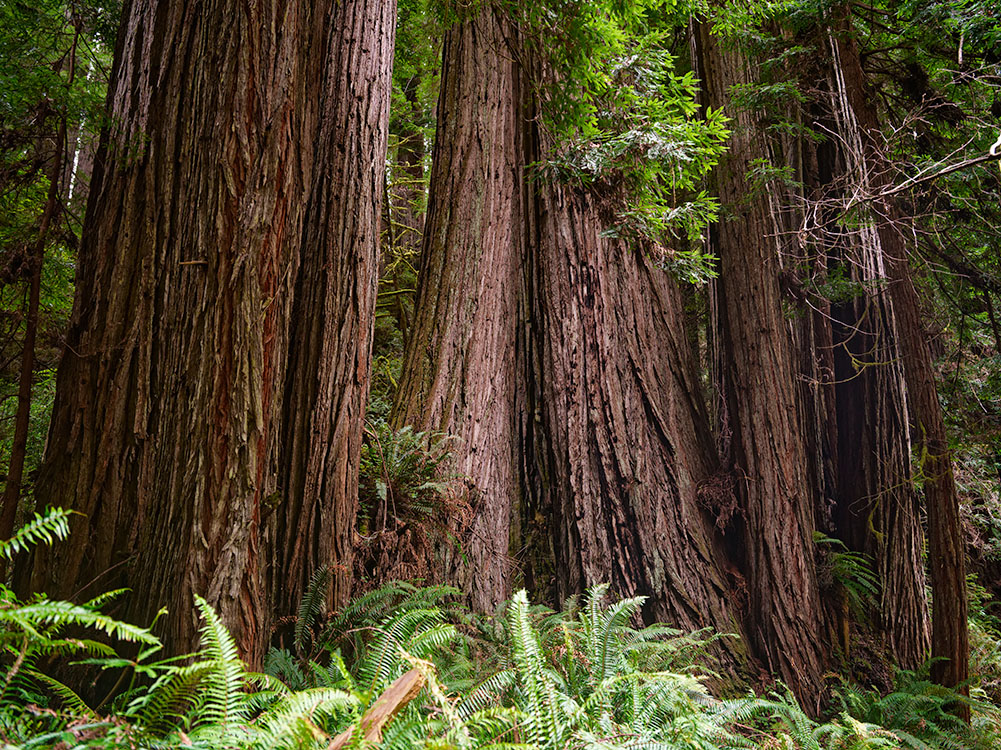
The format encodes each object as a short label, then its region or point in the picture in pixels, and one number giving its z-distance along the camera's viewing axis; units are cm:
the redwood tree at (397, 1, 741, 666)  451
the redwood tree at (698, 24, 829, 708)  454
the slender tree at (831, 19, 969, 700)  418
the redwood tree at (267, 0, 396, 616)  294
